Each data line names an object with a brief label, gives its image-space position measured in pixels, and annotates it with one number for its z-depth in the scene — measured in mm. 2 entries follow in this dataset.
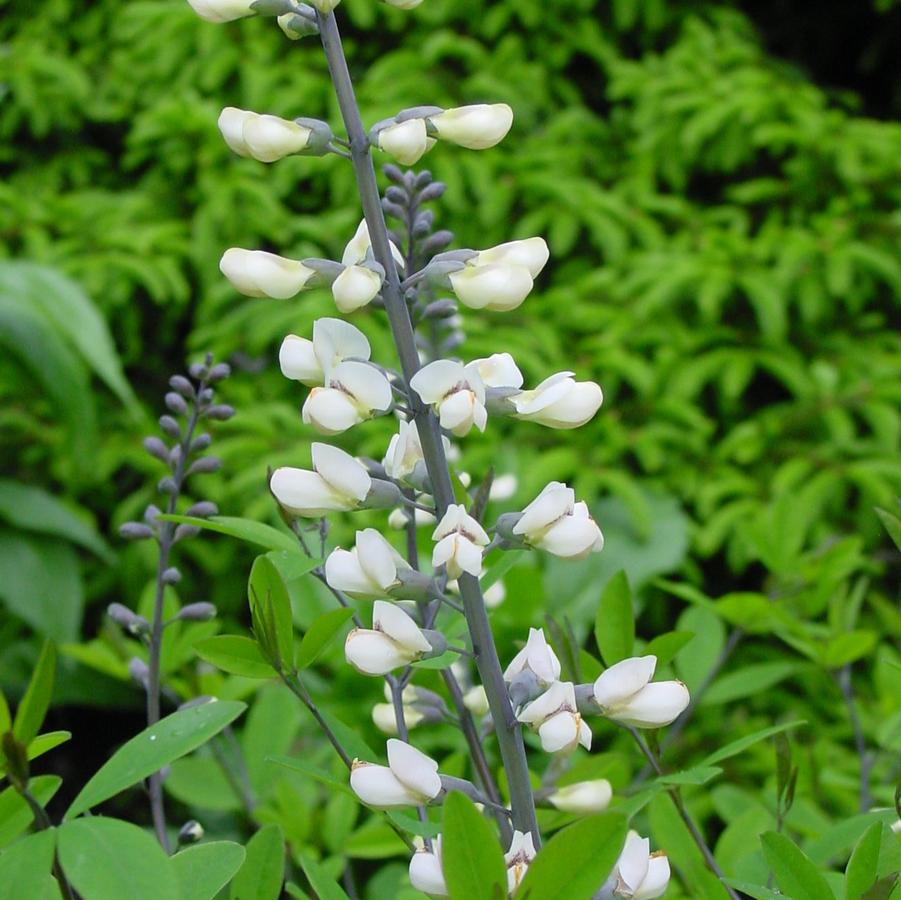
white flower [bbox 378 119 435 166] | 554
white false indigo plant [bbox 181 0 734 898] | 535
